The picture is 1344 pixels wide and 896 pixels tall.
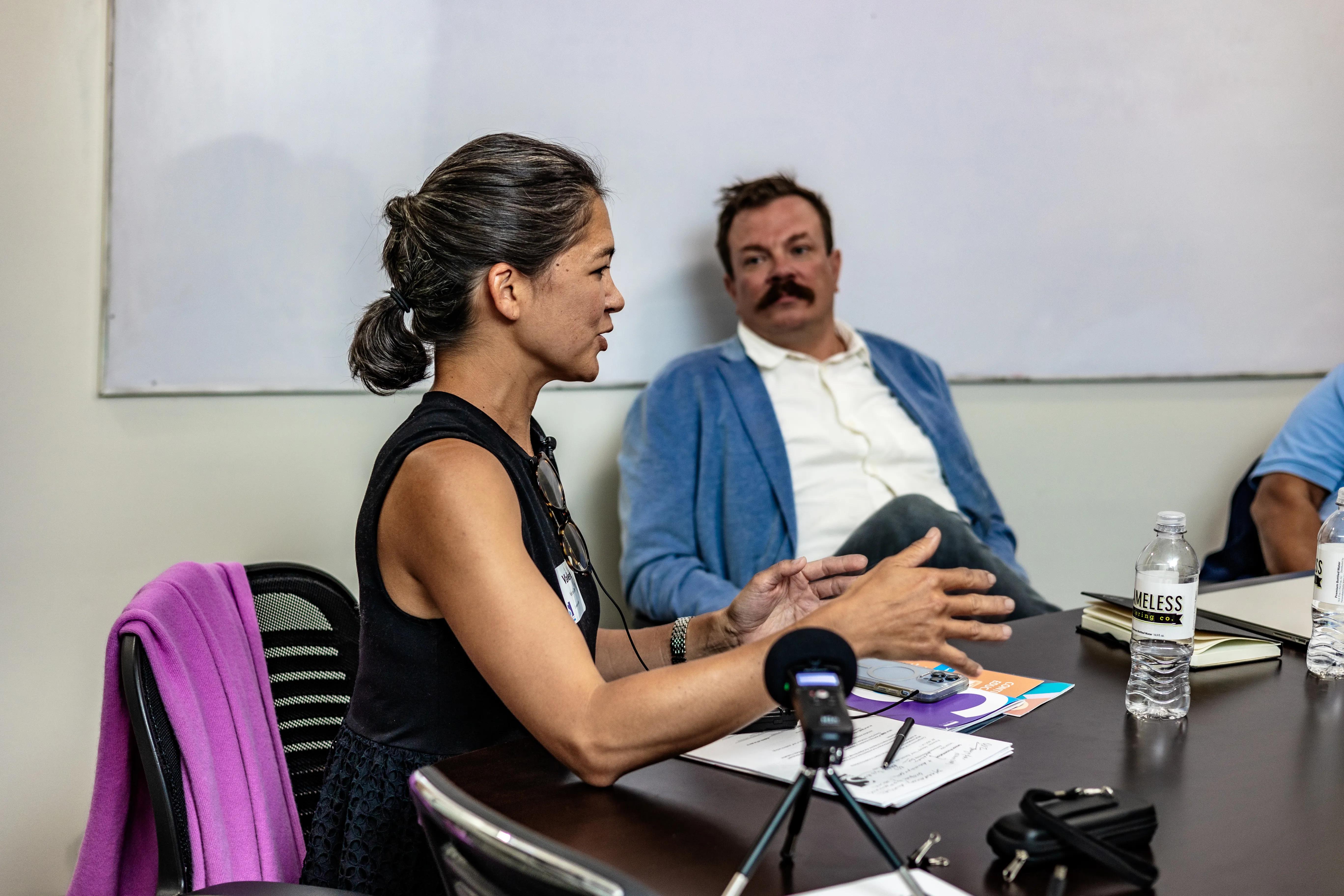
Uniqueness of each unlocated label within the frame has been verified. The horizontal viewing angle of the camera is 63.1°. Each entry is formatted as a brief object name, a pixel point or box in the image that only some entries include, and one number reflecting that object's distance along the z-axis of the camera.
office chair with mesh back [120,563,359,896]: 1.49
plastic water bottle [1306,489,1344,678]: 1.31
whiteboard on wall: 1.96
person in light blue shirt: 2.47
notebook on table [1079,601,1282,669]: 1.37
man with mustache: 2.36
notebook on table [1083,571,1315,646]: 1.52
